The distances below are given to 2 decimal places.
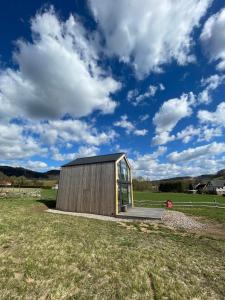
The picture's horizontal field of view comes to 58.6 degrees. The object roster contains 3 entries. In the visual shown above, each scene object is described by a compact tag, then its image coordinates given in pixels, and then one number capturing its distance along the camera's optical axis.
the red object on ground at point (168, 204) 20.83
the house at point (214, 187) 66.88
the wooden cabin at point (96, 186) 15.75
